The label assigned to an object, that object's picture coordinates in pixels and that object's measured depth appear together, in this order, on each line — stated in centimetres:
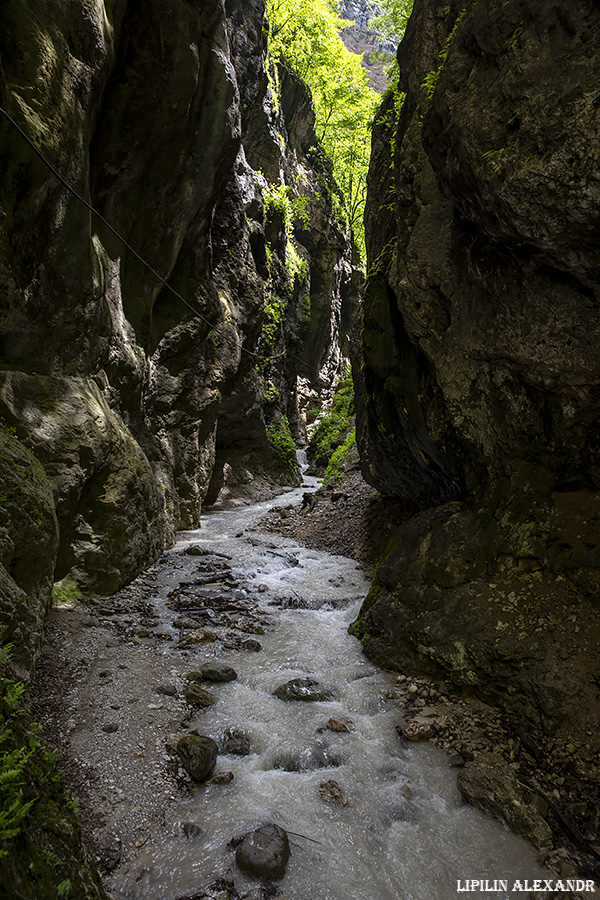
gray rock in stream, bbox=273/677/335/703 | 466
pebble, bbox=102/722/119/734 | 380
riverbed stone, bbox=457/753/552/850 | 310
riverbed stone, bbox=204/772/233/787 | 353
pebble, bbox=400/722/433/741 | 409
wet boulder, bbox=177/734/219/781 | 354
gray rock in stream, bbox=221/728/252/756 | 390
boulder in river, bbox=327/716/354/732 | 423
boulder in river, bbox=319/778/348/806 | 346
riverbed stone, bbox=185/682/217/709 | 446
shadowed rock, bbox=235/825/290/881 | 282
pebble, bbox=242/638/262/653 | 568
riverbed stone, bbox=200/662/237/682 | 489
